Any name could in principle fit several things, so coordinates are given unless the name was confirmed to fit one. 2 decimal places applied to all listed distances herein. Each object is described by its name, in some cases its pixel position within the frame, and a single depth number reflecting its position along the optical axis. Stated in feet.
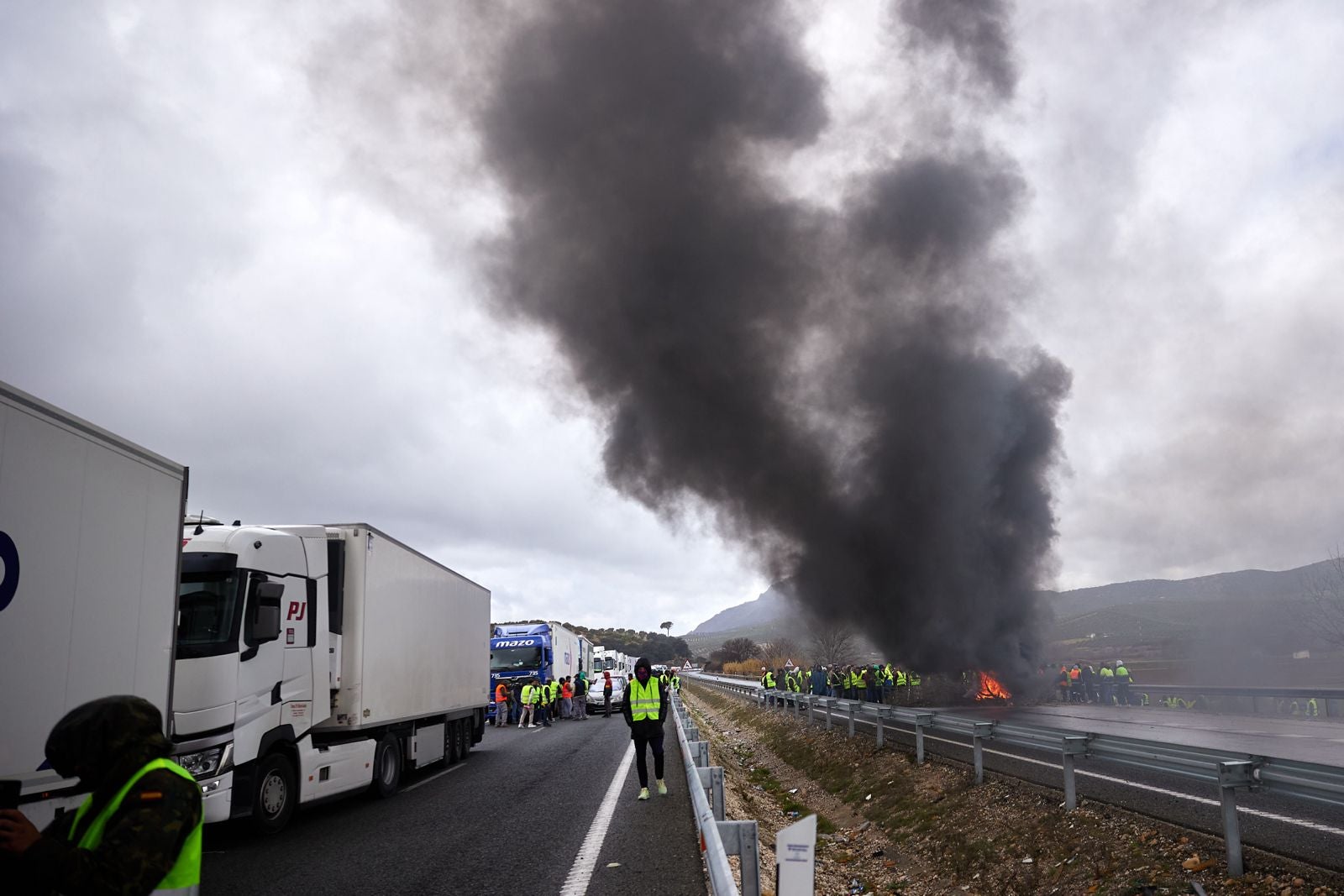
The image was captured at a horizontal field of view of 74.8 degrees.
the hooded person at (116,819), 8.01
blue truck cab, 95.96
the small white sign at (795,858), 10.07
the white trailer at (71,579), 14.57
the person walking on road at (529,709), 86.02
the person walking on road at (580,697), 101.40
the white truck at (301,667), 26.78
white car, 111.45
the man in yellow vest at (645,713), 35.45
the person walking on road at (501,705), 93.09
